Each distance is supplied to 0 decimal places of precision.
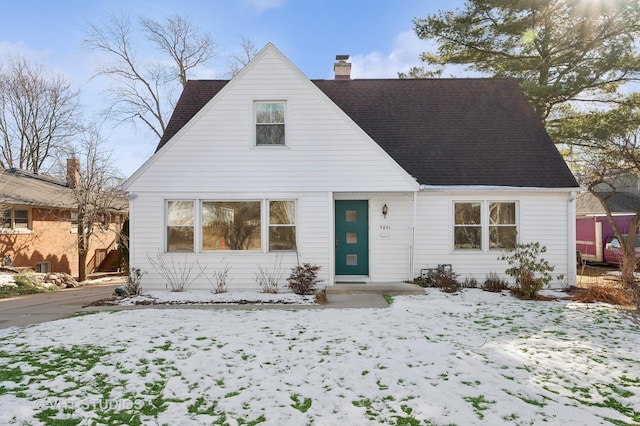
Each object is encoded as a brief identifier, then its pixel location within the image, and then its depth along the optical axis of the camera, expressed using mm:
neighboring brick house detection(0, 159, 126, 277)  16547
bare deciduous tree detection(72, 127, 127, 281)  17859
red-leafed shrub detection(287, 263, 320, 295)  10047
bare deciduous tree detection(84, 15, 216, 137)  24828
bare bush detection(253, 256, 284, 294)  10430
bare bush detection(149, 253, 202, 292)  10508
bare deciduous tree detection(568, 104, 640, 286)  11931
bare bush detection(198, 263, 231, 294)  10469
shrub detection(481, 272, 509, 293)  10484
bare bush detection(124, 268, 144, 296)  10258
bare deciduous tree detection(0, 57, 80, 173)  28625
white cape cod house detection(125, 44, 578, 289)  10492
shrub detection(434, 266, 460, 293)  10223
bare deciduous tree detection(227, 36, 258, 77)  28984
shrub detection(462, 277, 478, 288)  10844
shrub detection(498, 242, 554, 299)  9602
